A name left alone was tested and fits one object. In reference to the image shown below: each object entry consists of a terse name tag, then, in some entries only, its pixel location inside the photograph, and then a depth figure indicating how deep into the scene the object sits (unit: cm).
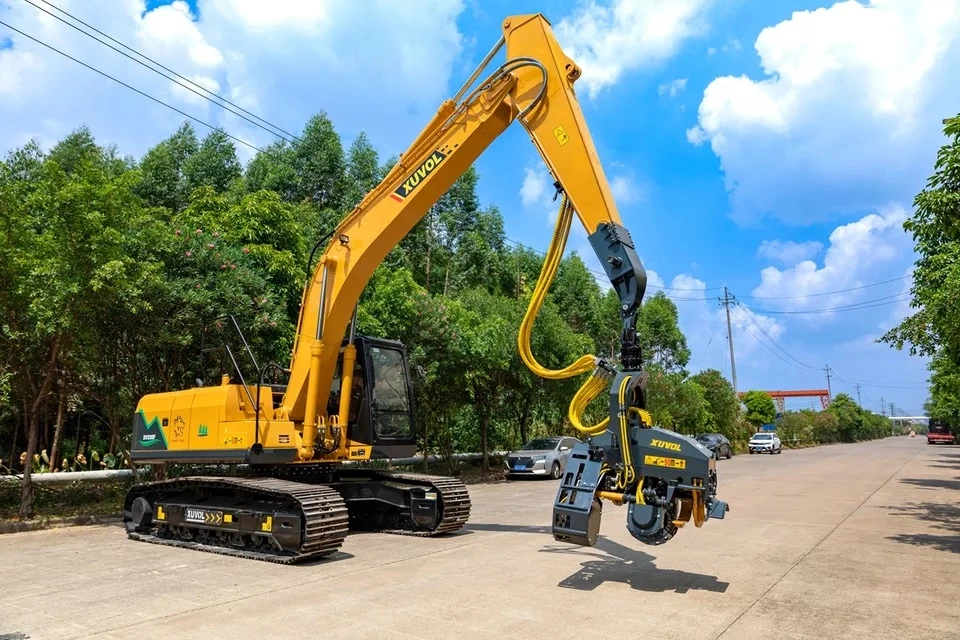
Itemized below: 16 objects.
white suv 4400
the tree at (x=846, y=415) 8138
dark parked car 3450
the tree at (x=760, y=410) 5800
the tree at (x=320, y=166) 3131
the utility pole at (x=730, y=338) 5105
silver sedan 2067
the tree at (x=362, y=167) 3159
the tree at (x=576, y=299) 4219
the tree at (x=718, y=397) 4375
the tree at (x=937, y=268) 856
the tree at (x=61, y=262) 1047
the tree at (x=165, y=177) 2698
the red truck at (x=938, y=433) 6806
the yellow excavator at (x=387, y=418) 616
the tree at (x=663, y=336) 5219
